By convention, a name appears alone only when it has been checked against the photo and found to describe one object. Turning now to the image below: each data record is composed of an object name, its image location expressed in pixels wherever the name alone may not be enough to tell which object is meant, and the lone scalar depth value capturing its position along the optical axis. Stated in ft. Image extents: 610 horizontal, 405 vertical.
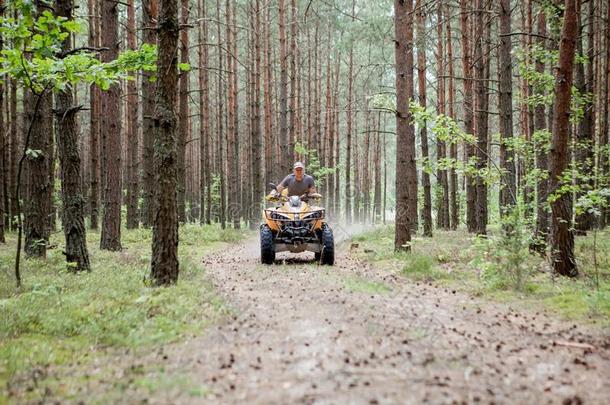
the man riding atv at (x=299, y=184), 41.22
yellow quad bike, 36.24
